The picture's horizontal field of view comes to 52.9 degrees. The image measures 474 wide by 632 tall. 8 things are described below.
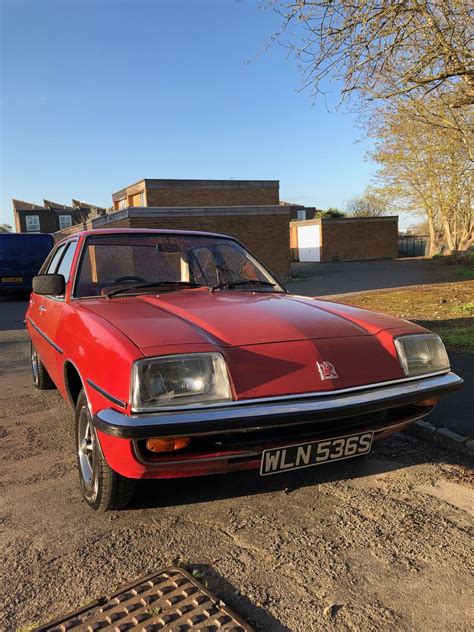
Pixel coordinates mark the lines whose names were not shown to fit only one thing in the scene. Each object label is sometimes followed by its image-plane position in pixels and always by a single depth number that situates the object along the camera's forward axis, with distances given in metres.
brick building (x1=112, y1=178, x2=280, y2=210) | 24.73
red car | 2.19
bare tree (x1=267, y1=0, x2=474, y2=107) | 6.59
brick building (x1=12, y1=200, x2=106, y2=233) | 54.94
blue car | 15.18
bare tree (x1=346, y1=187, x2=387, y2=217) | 30.75
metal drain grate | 1.79
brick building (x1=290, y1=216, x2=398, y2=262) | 34.12
